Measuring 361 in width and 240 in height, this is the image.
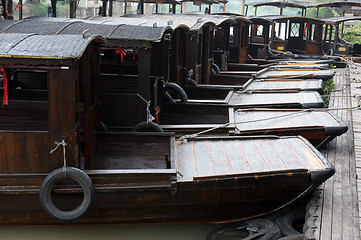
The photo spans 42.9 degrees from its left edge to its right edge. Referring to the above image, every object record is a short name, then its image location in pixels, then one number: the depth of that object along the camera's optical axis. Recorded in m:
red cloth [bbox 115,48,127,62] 7.11
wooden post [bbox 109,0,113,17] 14.12
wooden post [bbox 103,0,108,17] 13.18
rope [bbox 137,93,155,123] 6.84
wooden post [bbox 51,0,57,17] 10.26
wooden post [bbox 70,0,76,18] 11.10
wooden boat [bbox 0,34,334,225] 4.78
